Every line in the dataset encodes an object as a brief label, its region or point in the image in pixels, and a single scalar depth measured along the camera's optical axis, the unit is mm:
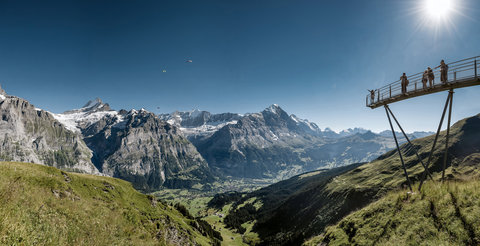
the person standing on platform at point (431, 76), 20297
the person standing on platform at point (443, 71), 19156
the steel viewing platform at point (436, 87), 18000
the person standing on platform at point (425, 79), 20795
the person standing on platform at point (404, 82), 23047
